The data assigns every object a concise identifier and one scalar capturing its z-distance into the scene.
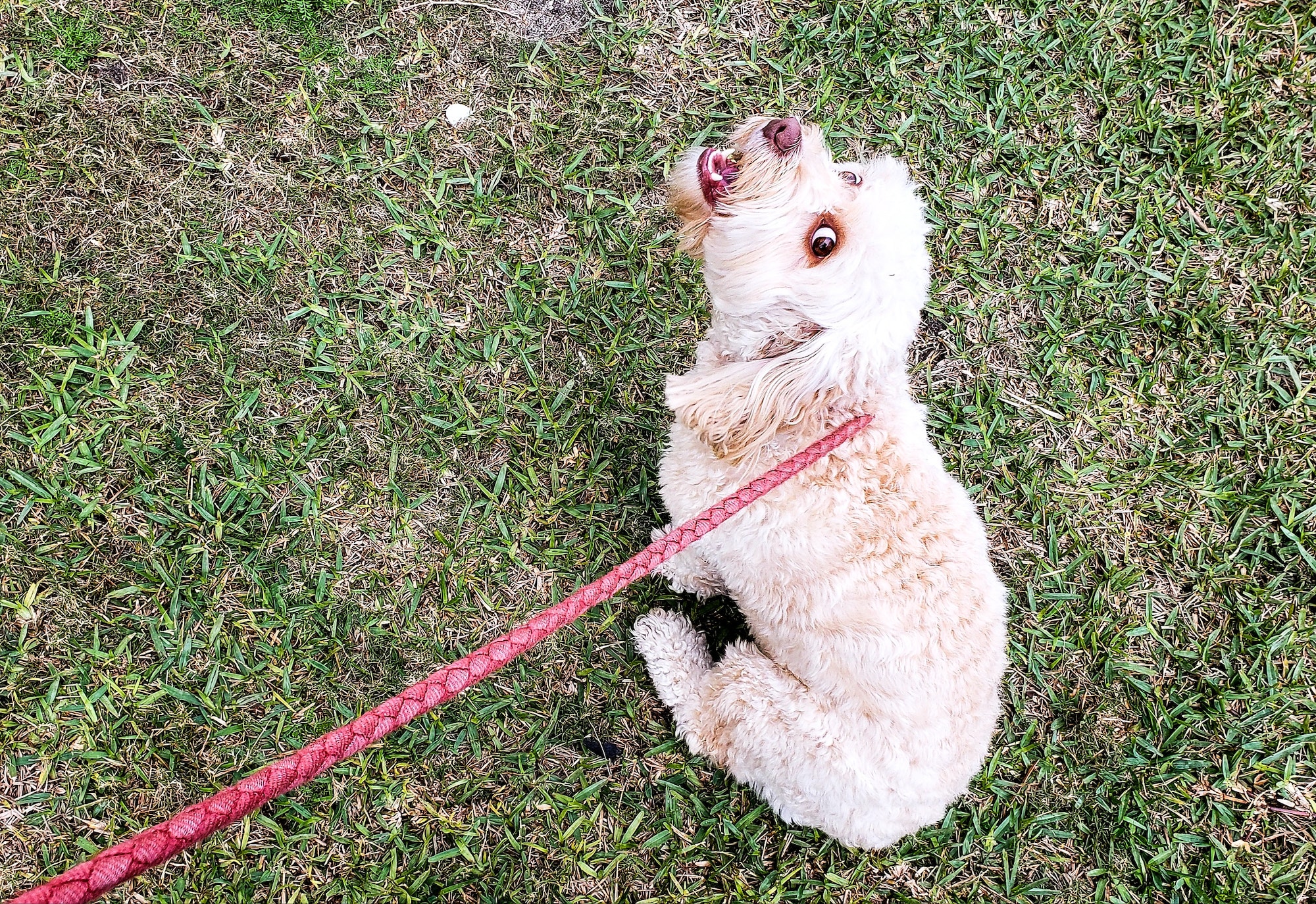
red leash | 0.49
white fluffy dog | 0.68
